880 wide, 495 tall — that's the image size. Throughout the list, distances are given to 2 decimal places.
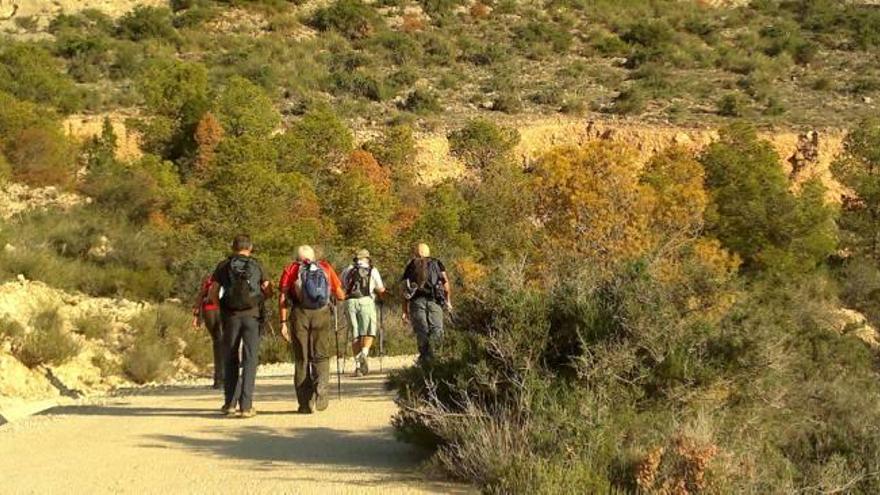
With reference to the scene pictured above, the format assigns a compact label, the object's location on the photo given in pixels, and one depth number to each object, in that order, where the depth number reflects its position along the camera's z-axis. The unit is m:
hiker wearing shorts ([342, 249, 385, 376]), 14.48
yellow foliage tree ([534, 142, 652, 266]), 24.58
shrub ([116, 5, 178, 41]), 57.06
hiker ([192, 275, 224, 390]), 12.94
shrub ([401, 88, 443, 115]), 49.97
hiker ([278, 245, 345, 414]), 10.58
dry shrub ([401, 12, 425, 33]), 62.31
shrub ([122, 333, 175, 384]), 17.92
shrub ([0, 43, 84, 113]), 42.69
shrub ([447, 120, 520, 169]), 44.84
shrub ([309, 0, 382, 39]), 61.53
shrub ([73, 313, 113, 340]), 18.88
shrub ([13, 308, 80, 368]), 16.33
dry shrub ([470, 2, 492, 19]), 65.75
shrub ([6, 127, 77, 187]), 35.44
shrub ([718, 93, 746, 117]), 50.91
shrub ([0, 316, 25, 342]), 16.45
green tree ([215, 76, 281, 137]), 40.28
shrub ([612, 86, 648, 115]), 51.28
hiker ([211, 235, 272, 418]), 10.47
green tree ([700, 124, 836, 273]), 37.03
